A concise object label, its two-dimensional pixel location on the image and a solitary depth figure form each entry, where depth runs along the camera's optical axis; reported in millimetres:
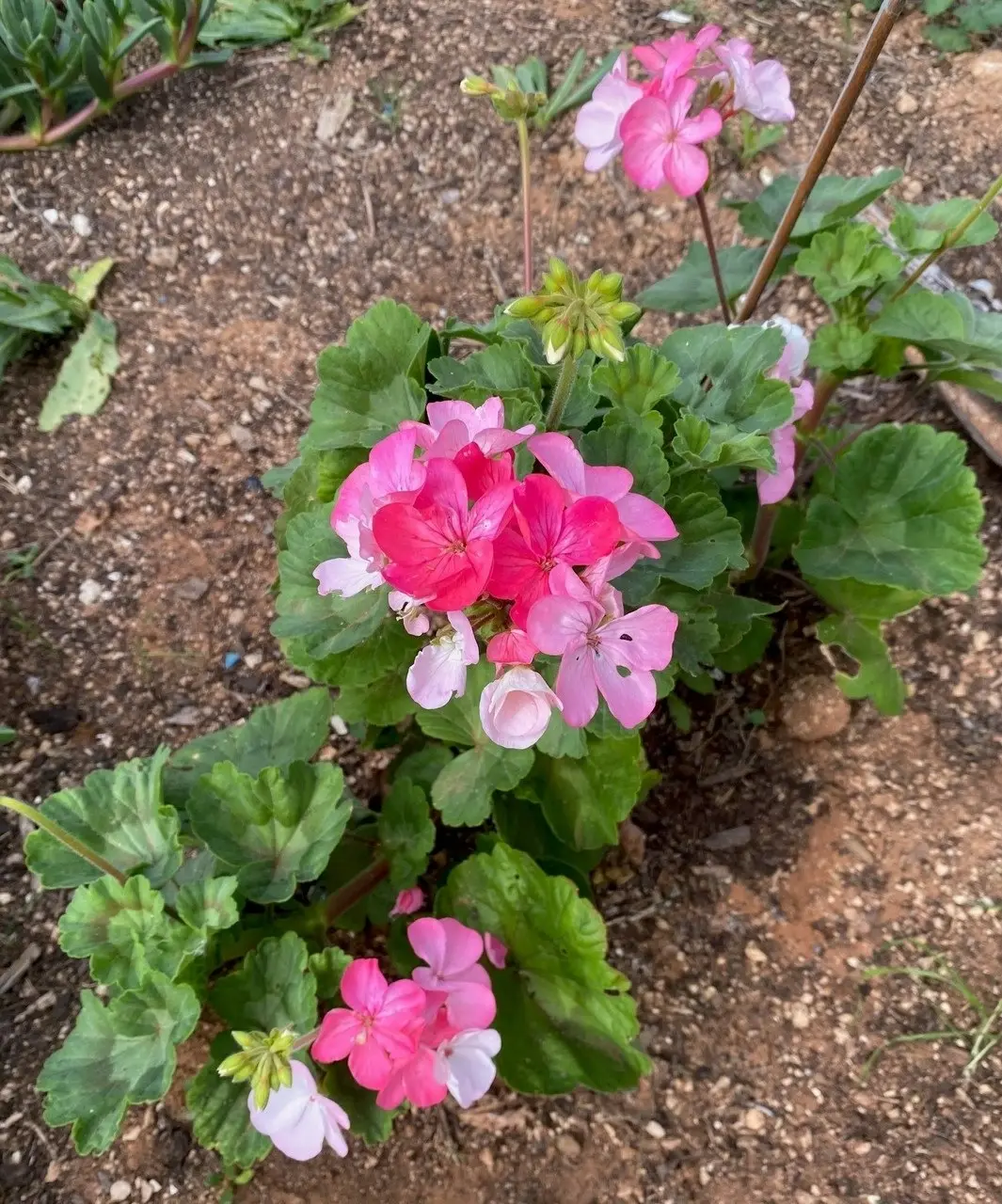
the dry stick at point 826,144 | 343
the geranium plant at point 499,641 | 292
